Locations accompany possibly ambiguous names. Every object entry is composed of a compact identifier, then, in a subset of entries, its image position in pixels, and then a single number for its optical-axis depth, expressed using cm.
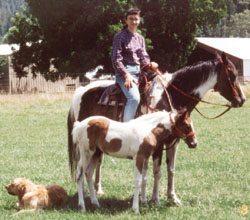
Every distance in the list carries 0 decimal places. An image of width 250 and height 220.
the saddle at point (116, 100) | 1050
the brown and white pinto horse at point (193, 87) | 1035
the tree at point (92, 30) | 4829
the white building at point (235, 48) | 6453
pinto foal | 888
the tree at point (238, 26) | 13643
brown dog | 918
